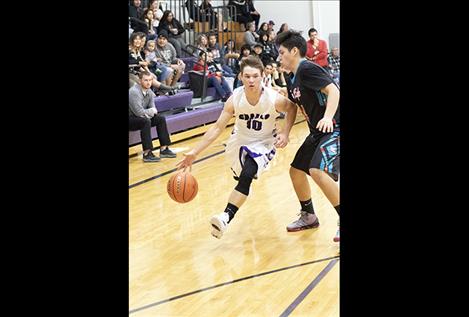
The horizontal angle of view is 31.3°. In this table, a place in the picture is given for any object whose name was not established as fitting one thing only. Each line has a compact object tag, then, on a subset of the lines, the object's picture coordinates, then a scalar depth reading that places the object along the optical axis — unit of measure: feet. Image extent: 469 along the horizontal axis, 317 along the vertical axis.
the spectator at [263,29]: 57.75
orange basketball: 18.56
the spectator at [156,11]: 47.05
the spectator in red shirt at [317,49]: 53.16
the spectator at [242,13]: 60.29
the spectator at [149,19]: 45.06
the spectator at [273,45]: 56.71
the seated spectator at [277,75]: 50.30
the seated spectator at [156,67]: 39.65
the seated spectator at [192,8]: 53.72
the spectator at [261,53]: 51.49
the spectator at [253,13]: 62.08
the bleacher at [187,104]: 38.34
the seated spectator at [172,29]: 47.57
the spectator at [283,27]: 59.11
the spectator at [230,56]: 53.06
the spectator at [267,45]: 56.29
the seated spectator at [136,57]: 35.55
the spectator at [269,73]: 46.70
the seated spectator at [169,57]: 42.27
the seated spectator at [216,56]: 50.46
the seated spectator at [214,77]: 46.60
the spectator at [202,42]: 48.65
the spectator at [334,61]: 57.09
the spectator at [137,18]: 43.42
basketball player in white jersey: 19.13
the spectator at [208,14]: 54.49
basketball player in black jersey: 18.17
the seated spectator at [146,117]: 32.07
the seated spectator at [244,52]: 49.09
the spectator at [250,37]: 57.06
